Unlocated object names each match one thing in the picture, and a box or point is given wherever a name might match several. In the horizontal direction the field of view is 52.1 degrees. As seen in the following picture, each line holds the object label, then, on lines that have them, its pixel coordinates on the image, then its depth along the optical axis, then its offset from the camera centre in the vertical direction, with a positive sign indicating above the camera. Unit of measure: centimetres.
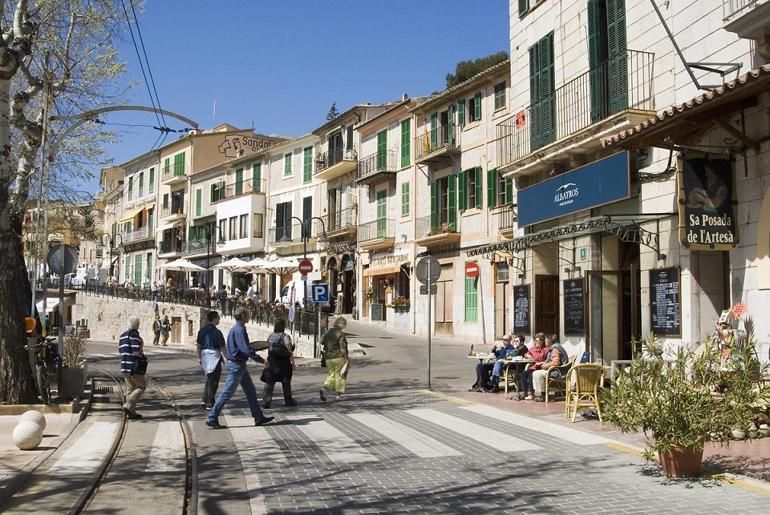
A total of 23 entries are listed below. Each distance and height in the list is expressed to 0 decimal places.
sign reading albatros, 1431 +260
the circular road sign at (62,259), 1345 +102
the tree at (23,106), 1174 +389
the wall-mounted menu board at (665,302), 1275 +30
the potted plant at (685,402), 714 -76
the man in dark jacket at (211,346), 1209 -42
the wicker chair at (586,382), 1111 -88
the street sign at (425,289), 1607 +63
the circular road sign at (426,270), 1589 +100
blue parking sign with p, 2389 +83
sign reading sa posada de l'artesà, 1095 +164
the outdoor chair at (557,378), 1348 -100
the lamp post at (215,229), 5428 +635
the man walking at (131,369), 1184 -75
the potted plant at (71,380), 1301 -102
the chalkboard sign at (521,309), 1873 +26
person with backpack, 1332 -77
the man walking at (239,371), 1116 -73
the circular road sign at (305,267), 2498 +166
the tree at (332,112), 7938 +2126
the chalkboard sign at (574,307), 1622 +27
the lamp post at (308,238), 2593 +365
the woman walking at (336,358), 1431 -70
